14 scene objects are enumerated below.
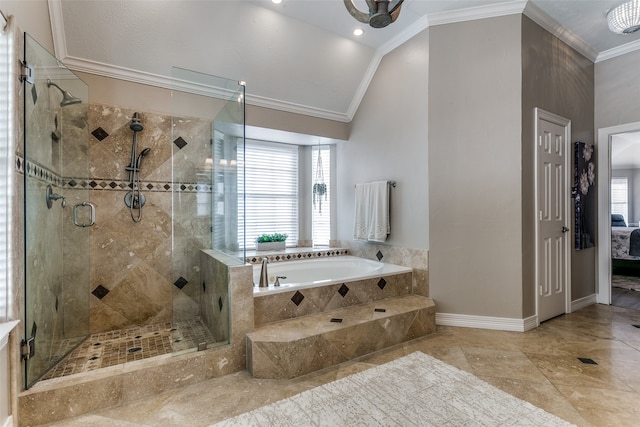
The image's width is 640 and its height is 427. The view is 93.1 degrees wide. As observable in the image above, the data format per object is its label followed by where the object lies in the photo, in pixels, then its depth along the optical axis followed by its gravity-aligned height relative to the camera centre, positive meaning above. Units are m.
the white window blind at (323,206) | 4.45 +0.08
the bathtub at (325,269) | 3.24 -0.67
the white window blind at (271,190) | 4.09 +0.31
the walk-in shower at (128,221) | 2.15 -0.07
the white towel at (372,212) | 3.47 -0.01
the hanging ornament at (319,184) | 4.38 +0.40
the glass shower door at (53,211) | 1.82 +0.02
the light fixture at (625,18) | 2.59 +1.69
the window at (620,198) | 7.99 +0.30
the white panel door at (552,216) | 2.99 -0.06
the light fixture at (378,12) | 1.28 +0.85
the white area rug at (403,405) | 1.63 -1.13
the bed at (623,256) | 4.96 -0.77
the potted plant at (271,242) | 3.89 -0.39
